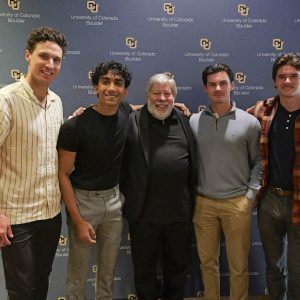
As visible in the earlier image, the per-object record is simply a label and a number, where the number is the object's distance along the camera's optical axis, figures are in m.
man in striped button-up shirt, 1.82
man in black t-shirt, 2.12
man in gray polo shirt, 2.39
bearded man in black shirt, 2.32
